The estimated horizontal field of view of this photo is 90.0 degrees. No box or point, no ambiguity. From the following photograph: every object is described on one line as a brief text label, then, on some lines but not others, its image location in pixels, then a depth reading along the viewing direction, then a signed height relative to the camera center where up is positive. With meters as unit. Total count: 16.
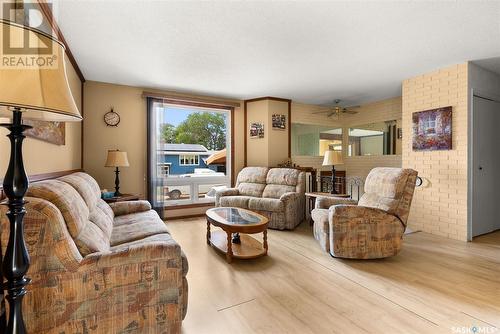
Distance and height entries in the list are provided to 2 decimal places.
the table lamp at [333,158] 4.33 +0.14
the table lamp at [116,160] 3.87 +0.11
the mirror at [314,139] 5.89 +0.67
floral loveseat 4.09 -0.51
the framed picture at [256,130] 5.39 +0.80
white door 3.66 +0.00
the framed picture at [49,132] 2.05 +0.34
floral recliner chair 2.76 -0.65
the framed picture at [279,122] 5.42 +0.98
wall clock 4.28 +0.84
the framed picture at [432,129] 3.67 +0.56
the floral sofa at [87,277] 1.29 -0.62
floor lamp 0.84 +0.24
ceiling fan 5.69 +1.33
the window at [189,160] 5.05 +0.14
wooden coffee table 2.67 -0.69
